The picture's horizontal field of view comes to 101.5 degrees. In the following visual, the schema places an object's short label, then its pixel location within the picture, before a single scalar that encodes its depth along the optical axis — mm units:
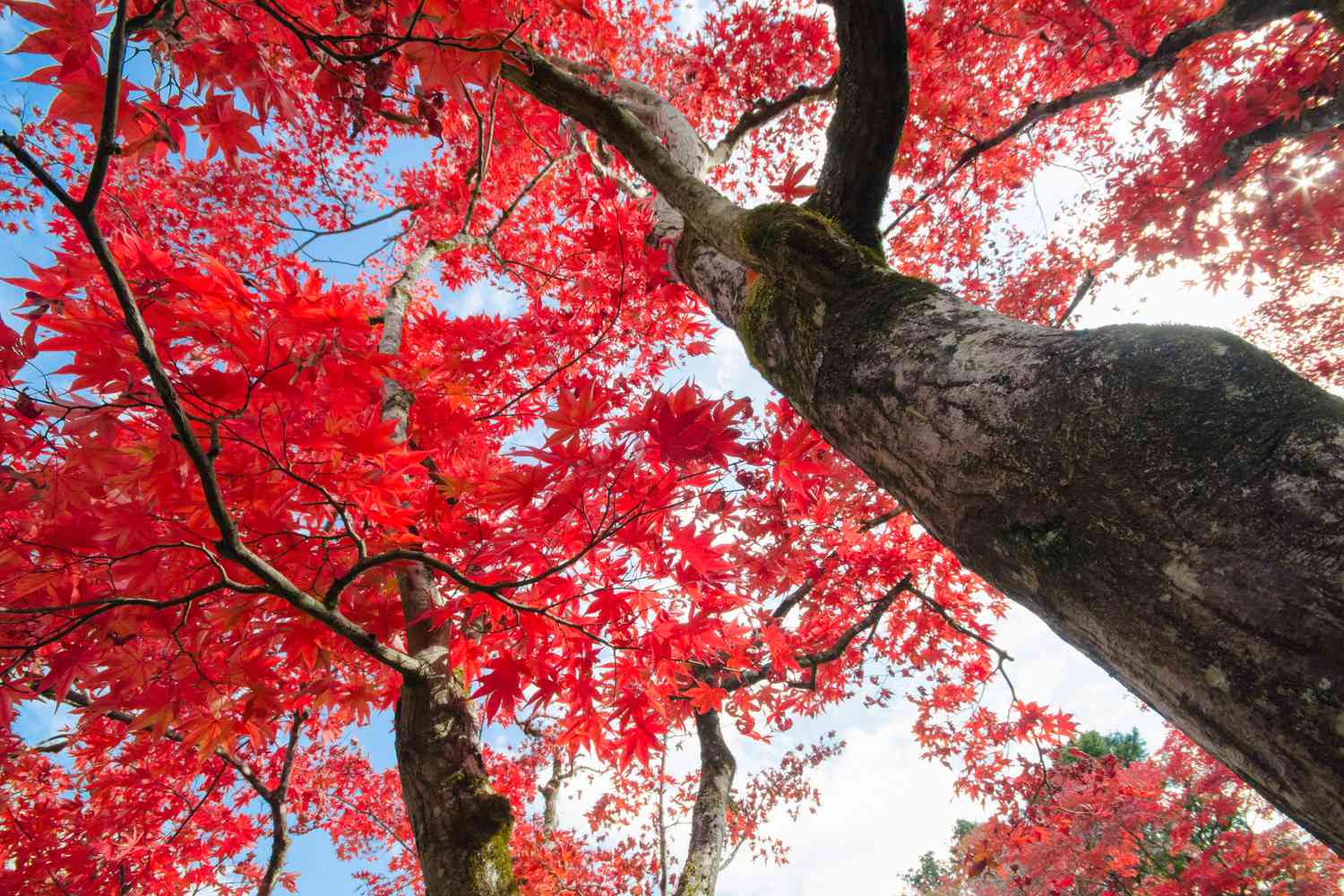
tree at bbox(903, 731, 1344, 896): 7487
